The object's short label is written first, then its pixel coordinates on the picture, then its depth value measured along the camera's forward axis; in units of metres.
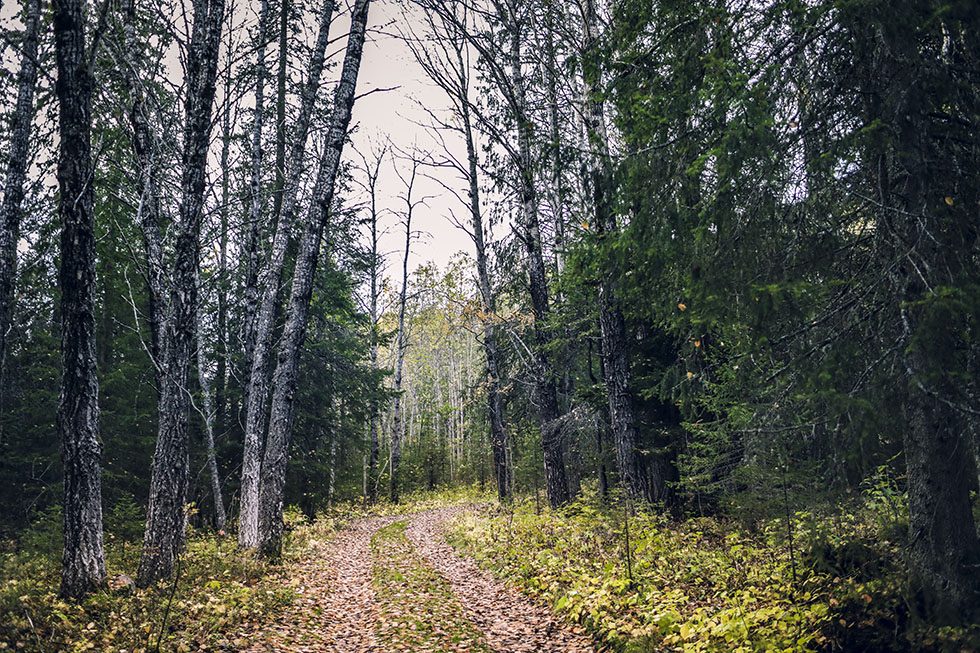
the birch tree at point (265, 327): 9.83
